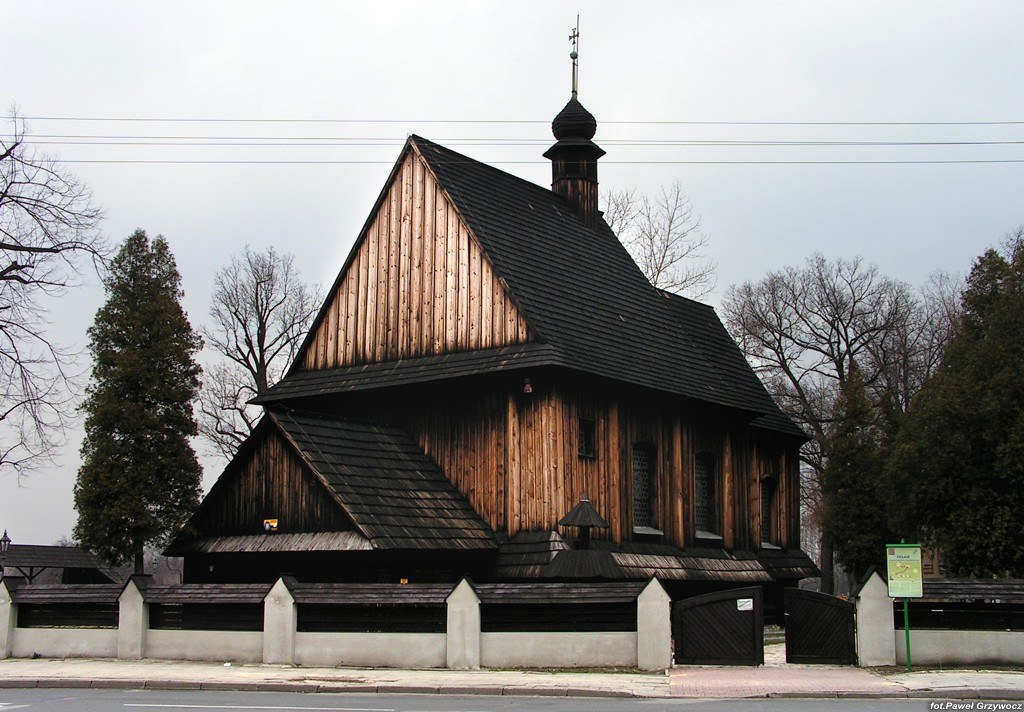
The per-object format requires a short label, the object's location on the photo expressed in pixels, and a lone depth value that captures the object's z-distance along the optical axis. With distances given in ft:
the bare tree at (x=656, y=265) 162.61
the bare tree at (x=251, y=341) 156.97
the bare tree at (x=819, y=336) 178.50
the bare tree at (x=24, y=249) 93.97
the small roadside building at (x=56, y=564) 189.47
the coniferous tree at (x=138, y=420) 100.12
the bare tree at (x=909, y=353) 173.06
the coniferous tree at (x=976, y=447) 95.25
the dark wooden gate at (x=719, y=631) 65.62
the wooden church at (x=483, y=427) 82.33
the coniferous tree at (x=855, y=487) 144.46
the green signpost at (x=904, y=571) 62.28
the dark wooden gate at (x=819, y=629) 65.92
